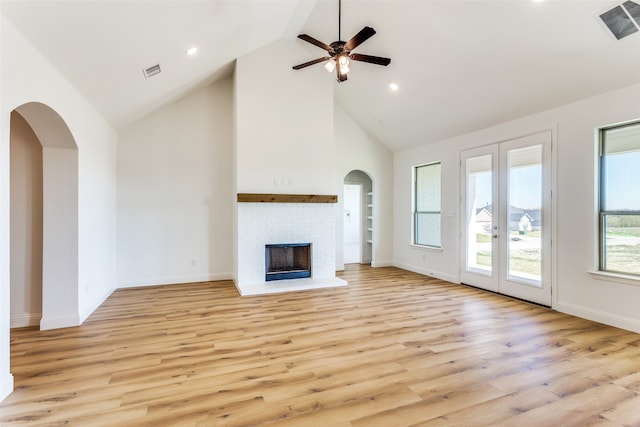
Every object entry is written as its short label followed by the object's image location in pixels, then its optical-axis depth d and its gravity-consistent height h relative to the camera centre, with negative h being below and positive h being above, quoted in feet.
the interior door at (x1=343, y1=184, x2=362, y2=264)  25.05 -1.11
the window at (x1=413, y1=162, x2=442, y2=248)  20.22 +0.44
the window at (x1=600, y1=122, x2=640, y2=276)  11.05 +0.43
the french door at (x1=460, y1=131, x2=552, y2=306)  13.73 -0.32
